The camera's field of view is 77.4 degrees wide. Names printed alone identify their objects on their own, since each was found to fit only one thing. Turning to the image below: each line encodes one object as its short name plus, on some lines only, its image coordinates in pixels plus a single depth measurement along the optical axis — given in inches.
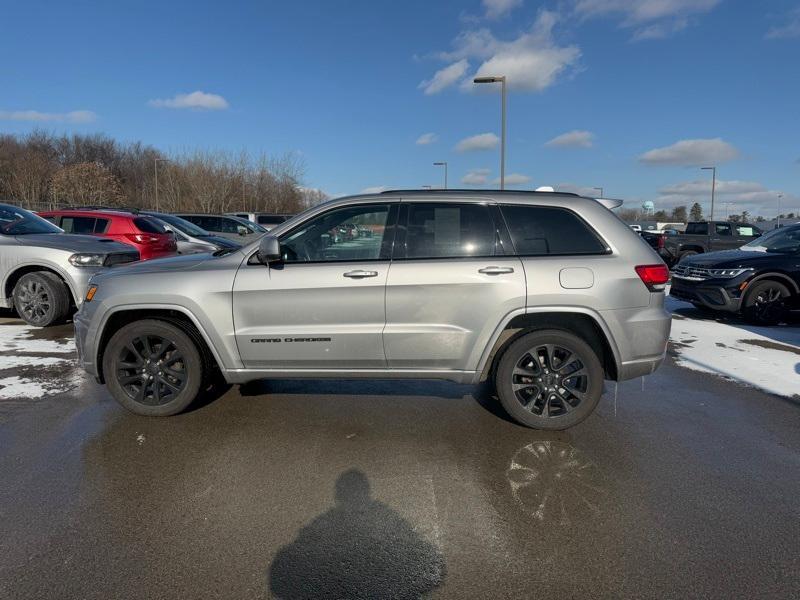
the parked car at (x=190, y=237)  482.5
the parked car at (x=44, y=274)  283.9
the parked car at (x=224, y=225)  700.7
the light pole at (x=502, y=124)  772.2
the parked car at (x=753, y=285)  317.7
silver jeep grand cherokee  148.6
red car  371.9
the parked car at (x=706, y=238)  683.4
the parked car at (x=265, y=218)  1044.5
